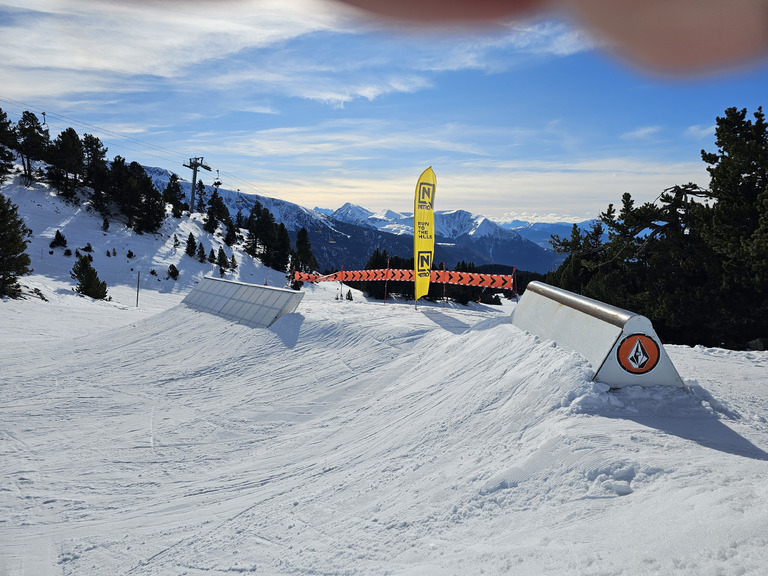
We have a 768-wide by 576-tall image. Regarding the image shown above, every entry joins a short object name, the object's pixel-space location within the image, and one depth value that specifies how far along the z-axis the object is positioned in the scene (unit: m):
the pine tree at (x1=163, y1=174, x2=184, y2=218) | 71.62
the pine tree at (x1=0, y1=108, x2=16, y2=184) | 51.91
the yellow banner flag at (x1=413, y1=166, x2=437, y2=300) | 16.08
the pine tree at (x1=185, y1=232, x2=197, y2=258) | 59.06
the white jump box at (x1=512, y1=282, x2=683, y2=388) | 5.98
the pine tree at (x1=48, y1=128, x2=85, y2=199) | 59.19
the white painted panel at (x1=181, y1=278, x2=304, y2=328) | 15.04
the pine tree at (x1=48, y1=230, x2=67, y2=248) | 48.30
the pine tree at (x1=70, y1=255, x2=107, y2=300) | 31.28
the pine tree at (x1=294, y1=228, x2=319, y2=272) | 72.00
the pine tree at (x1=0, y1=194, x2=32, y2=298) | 24.70
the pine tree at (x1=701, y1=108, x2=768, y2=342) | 12.50
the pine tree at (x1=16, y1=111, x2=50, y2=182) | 59.72
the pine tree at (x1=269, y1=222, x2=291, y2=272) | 70.19
